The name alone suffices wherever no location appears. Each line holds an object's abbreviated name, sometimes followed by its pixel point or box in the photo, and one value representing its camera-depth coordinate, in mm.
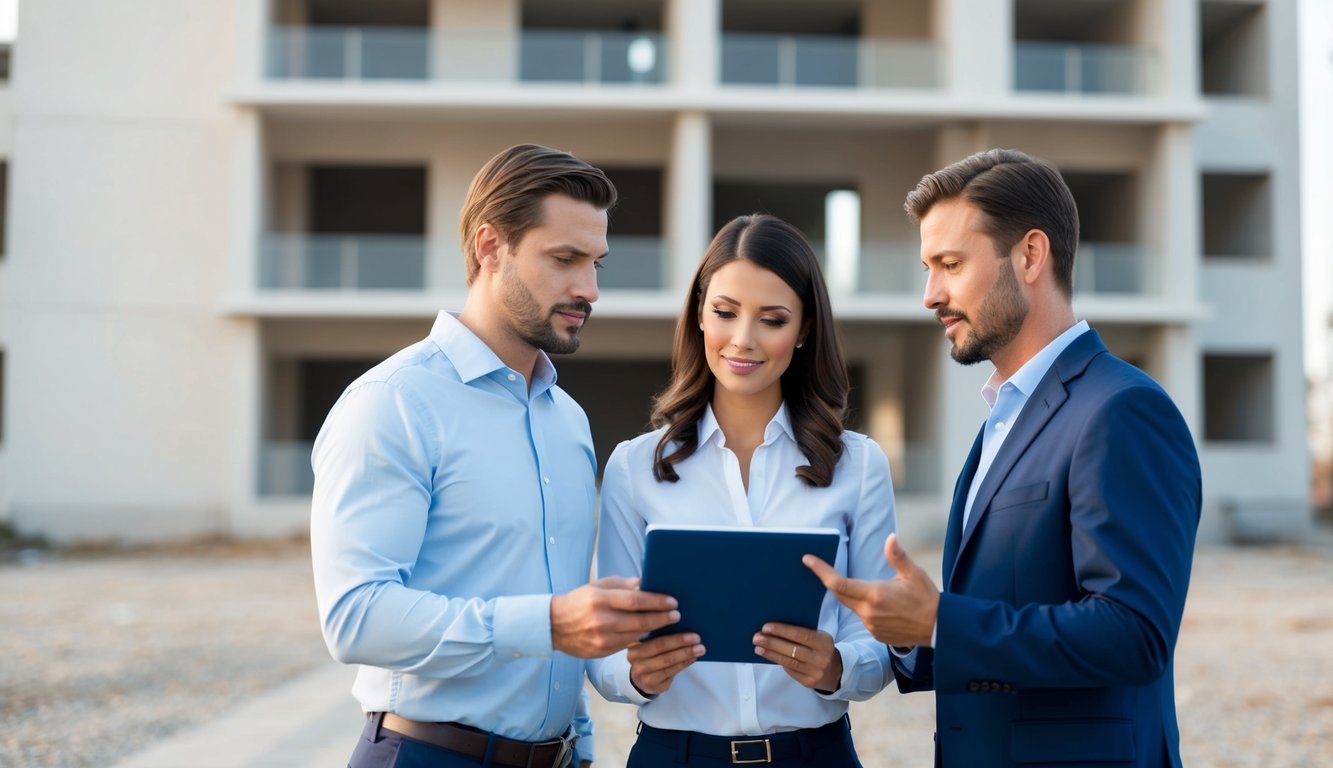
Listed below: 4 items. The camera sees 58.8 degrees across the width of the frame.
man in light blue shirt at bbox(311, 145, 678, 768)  2594
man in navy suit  2295
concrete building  20859
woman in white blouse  2936
